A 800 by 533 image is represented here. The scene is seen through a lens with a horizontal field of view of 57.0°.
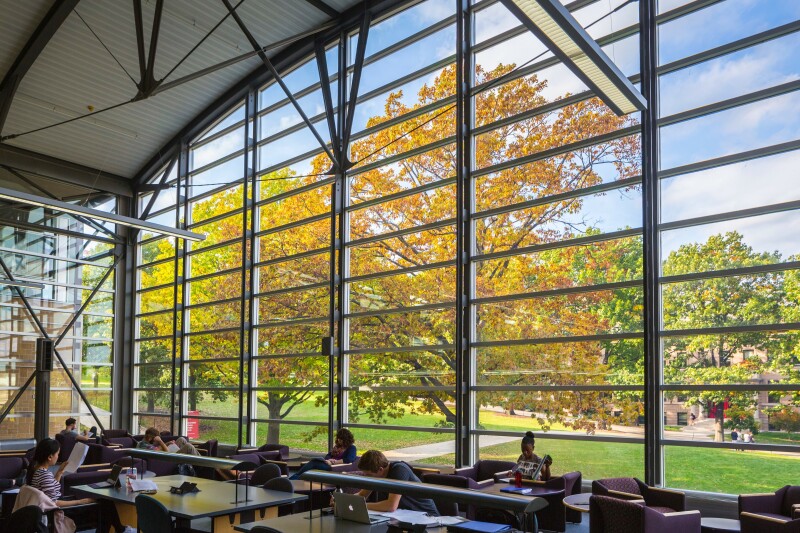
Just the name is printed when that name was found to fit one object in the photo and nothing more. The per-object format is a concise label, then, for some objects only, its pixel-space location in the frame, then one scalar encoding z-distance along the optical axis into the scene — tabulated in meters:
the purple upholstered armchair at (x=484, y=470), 9.08
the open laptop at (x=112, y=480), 7.23
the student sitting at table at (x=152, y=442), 10.23
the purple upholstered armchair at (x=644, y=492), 7.22
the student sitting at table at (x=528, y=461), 8.40
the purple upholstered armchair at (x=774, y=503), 6.93
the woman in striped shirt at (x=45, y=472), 6.22
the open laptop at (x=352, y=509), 5.04
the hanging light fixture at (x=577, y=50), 5.65
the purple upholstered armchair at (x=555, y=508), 7.93
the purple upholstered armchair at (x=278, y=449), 12.68
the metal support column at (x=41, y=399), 15.62
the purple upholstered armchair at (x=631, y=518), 6.09
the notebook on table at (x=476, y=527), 4.30
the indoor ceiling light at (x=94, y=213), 11.27
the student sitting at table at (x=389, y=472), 5.52
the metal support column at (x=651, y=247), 8.30
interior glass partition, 16.59
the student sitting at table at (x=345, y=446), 9.09
